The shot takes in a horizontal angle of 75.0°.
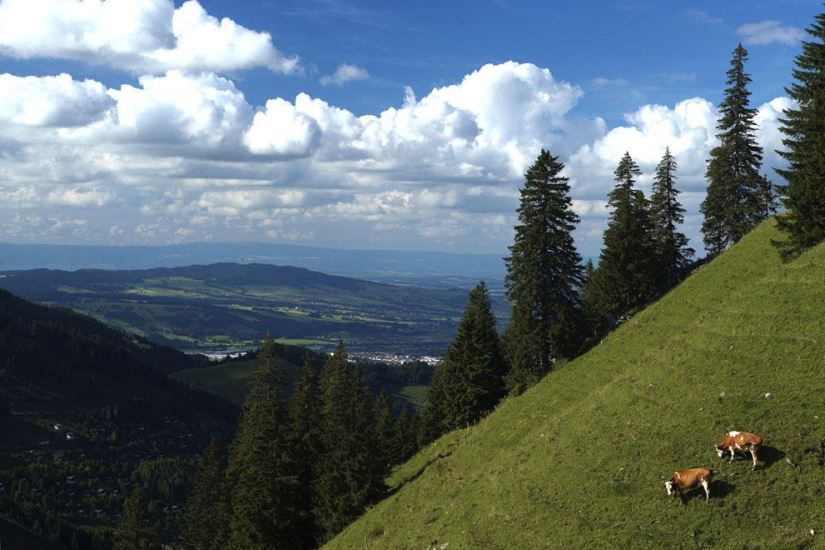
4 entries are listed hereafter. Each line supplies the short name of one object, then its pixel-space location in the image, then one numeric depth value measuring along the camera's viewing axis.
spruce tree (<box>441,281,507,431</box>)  62.50
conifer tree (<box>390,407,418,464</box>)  73.56
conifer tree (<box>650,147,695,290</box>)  69.56
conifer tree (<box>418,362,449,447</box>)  69.81
